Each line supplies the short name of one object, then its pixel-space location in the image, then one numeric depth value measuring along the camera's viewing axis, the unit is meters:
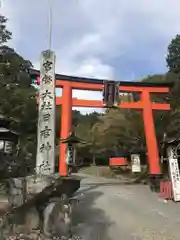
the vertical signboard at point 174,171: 8.07
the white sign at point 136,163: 10.45
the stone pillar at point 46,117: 5.90
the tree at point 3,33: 11.14
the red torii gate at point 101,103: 9.96
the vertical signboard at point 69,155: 6.80
